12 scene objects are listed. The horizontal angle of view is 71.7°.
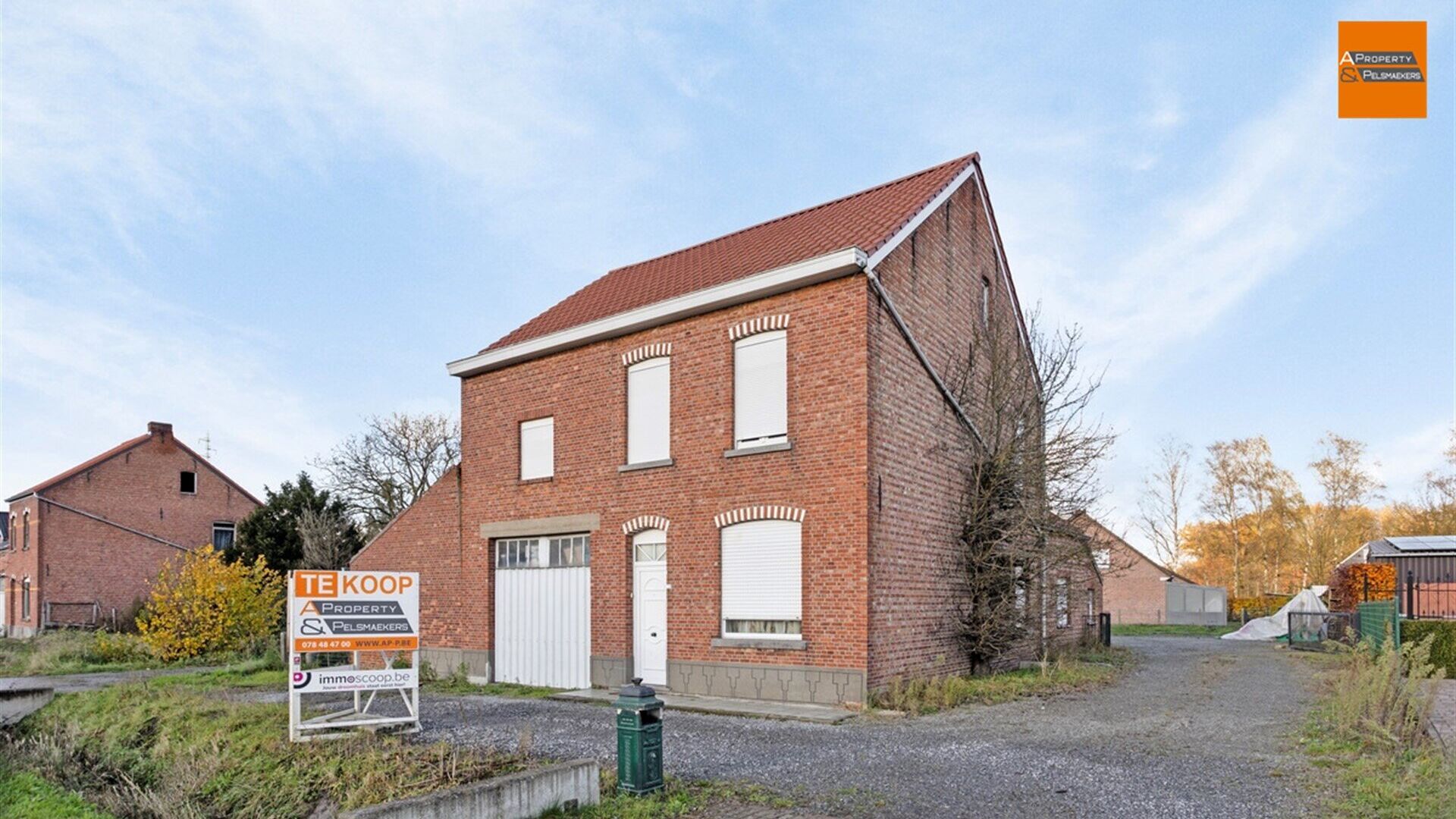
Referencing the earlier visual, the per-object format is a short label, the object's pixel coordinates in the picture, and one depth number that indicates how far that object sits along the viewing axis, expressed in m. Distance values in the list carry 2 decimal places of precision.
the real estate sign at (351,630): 10.46
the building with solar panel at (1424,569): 26.00
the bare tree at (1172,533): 51.59
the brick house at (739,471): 13.85
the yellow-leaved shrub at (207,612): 23.95
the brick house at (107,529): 36.34
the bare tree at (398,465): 39.41
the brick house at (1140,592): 45.97
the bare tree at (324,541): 28.88
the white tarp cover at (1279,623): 32.00
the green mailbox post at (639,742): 8.23
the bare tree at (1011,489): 16.27
